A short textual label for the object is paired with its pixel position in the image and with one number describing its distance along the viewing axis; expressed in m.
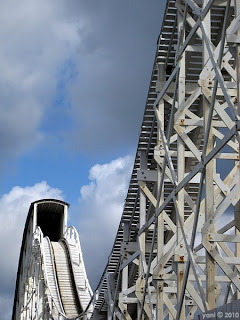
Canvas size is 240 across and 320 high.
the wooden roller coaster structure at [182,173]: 9.20
